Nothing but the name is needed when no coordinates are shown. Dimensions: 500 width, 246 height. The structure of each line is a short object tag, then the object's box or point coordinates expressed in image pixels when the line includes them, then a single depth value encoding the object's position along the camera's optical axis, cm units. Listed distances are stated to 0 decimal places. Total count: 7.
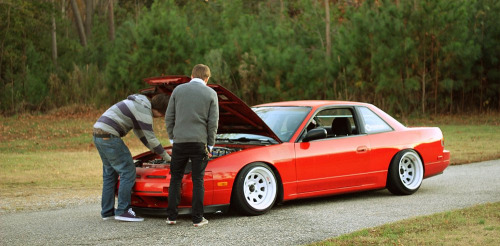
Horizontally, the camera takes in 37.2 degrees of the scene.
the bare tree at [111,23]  4572
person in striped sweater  821
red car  838
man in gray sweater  773
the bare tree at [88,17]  4841
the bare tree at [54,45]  3720
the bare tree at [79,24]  4588
